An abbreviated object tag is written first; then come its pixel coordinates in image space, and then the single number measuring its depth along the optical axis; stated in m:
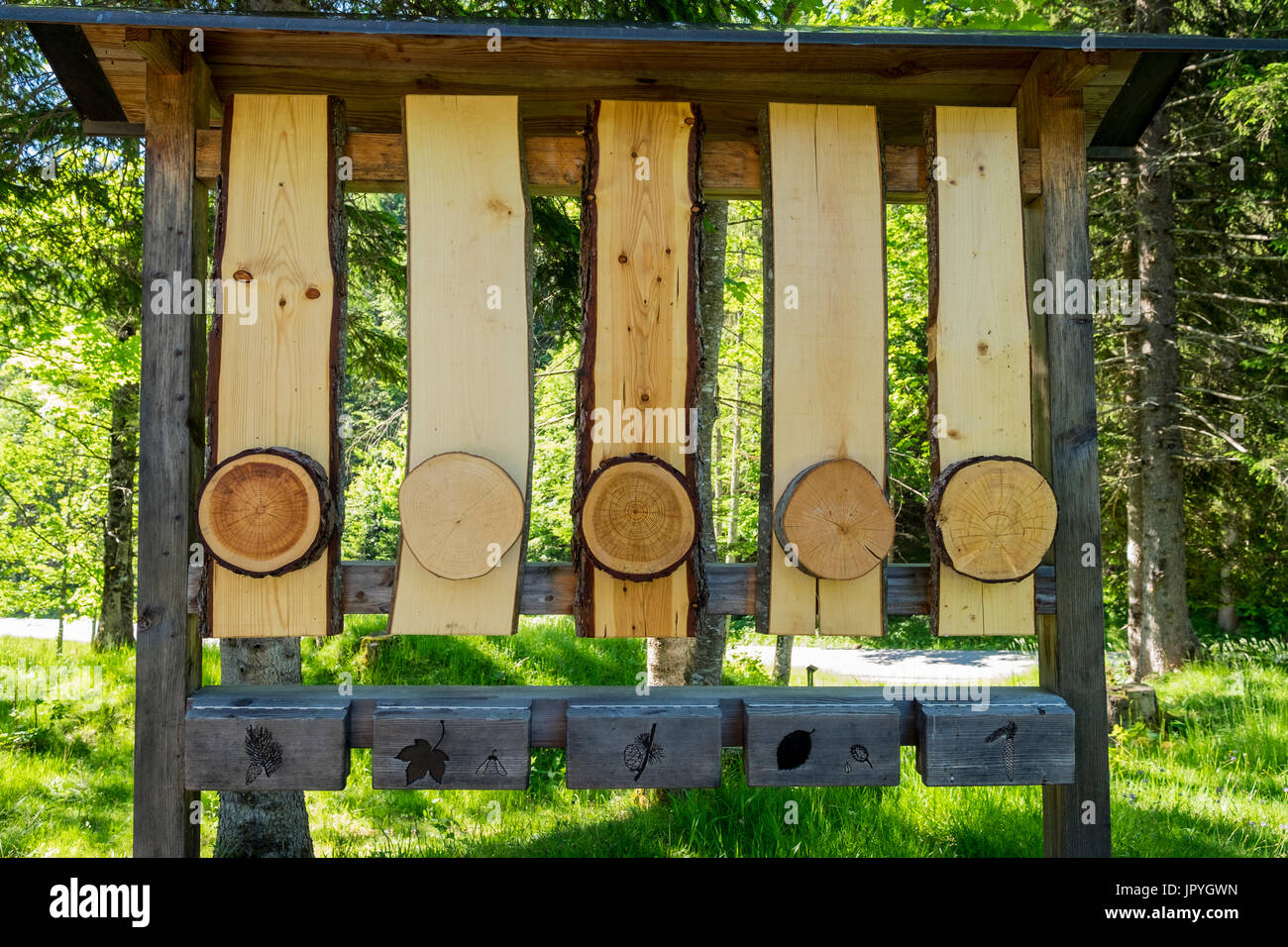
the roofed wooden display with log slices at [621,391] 2.40
